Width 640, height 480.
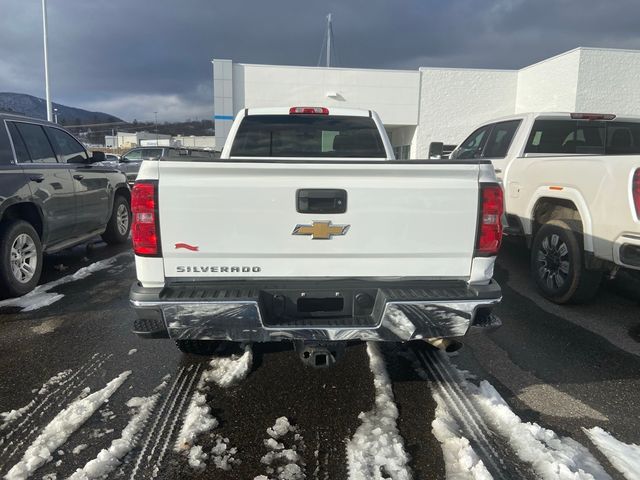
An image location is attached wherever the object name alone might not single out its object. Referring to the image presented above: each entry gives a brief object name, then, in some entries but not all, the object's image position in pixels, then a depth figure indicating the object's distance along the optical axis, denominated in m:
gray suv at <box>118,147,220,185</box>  15.76
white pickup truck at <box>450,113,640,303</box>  4.07
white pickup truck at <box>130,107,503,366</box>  2.73
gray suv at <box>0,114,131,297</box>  5.06
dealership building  24.03
